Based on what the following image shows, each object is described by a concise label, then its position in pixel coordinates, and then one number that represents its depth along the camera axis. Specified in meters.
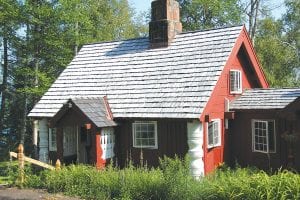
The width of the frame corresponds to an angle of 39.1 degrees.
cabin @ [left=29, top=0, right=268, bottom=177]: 15.68
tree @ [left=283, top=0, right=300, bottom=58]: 37.47
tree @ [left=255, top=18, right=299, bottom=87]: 34.97
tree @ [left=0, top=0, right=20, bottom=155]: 25.42
